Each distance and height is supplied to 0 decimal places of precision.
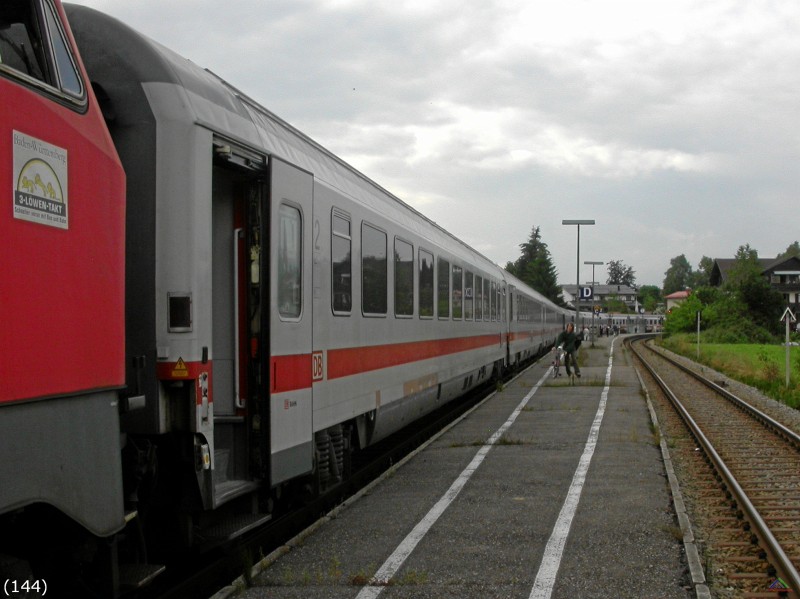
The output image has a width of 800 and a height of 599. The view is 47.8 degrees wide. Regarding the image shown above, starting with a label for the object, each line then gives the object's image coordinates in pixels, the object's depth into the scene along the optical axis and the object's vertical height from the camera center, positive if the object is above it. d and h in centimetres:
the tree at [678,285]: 19975 +750
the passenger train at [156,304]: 364 +11
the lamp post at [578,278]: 3929 +207
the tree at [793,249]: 16375 +1318
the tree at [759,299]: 6996 +149
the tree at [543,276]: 11644 +578
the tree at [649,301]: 18085 +379
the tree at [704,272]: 17775 +944
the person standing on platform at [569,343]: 2434 -63
